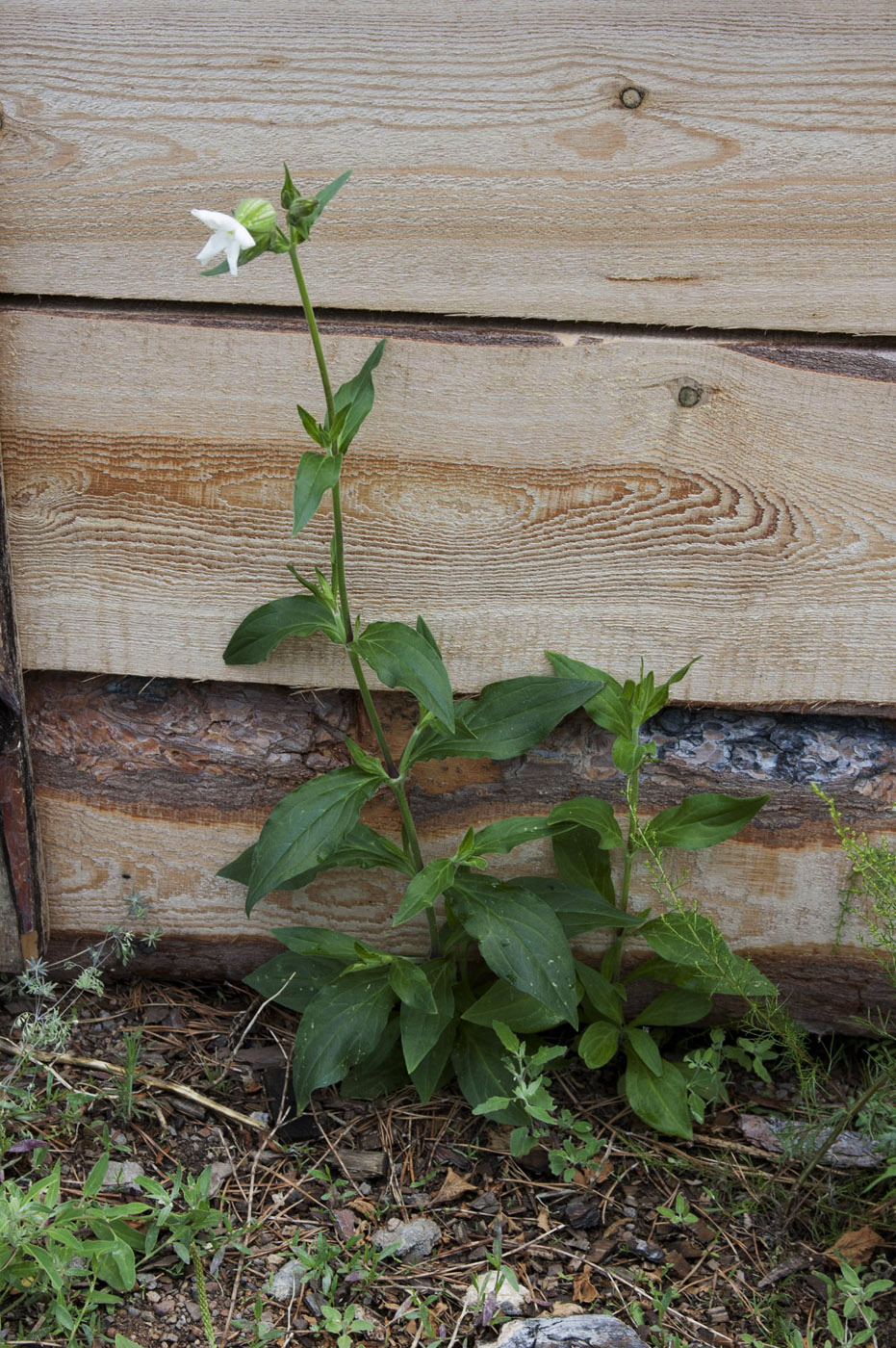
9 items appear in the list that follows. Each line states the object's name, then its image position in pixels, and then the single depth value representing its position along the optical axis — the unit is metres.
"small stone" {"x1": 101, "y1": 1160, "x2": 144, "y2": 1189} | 1.35
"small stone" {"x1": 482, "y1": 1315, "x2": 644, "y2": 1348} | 1.28
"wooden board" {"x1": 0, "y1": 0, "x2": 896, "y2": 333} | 1.33
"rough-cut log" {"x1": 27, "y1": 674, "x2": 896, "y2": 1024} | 1.45
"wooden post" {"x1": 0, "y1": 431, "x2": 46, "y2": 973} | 1.44
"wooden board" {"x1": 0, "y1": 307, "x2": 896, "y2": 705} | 1.38
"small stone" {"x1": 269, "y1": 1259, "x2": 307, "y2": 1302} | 1.31
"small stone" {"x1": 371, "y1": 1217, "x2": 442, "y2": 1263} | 1.34
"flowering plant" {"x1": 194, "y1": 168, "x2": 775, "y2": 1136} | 1.34
